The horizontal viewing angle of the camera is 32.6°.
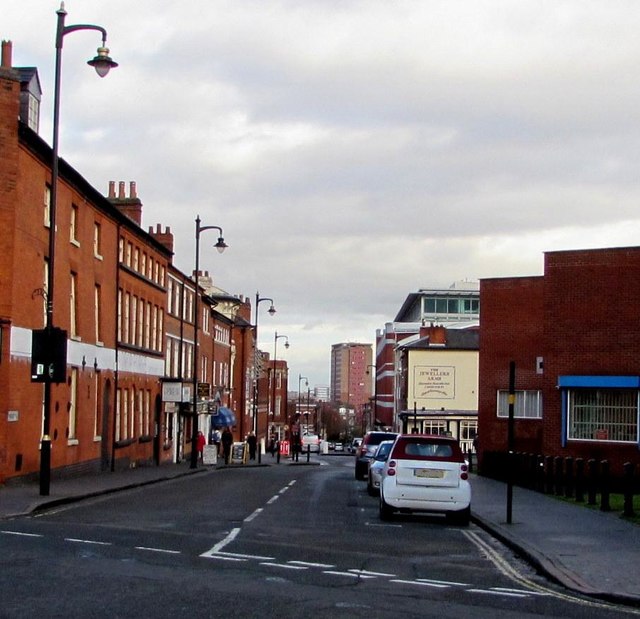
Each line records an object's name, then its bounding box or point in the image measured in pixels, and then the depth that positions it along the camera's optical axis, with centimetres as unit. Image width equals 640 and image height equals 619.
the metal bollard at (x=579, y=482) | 2713
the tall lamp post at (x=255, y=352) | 6875
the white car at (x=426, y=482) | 2108
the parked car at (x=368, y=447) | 3684
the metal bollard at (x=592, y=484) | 2567
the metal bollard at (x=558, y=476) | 3021
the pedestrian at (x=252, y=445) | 6962
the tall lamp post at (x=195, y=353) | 4628
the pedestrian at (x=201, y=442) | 5825
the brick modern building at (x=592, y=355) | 3406
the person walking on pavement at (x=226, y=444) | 5809
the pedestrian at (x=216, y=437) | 7012
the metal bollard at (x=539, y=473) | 3195
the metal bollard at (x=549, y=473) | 3066
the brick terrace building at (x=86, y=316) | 2762
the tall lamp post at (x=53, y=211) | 2331
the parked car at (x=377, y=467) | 2864
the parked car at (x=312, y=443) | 10447
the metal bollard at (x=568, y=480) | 2960
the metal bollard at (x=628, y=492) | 2173
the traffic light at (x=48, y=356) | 2395
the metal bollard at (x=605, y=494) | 2374
